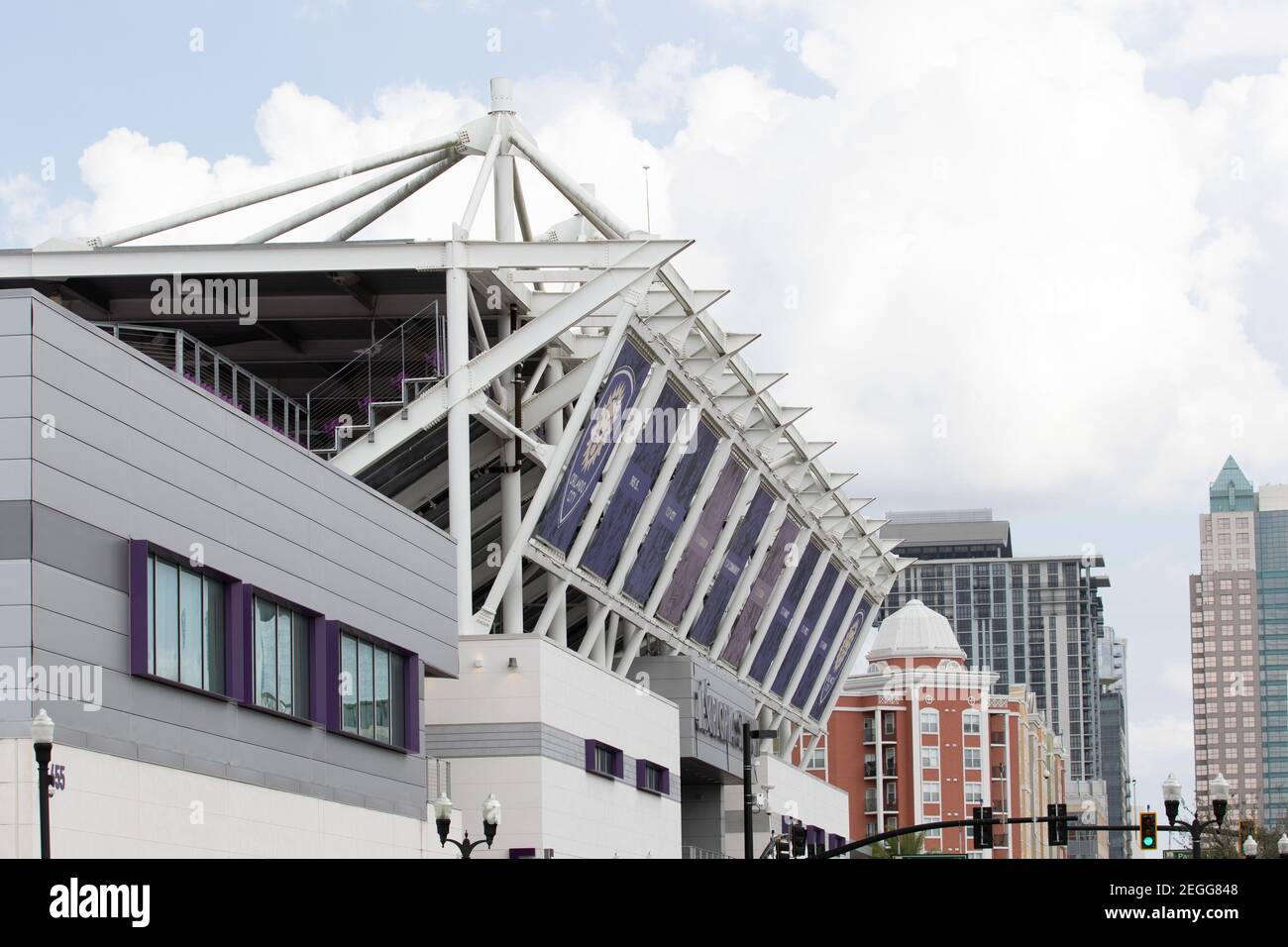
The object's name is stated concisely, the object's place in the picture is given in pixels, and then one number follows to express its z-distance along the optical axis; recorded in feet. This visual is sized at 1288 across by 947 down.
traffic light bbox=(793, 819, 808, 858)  220.23
